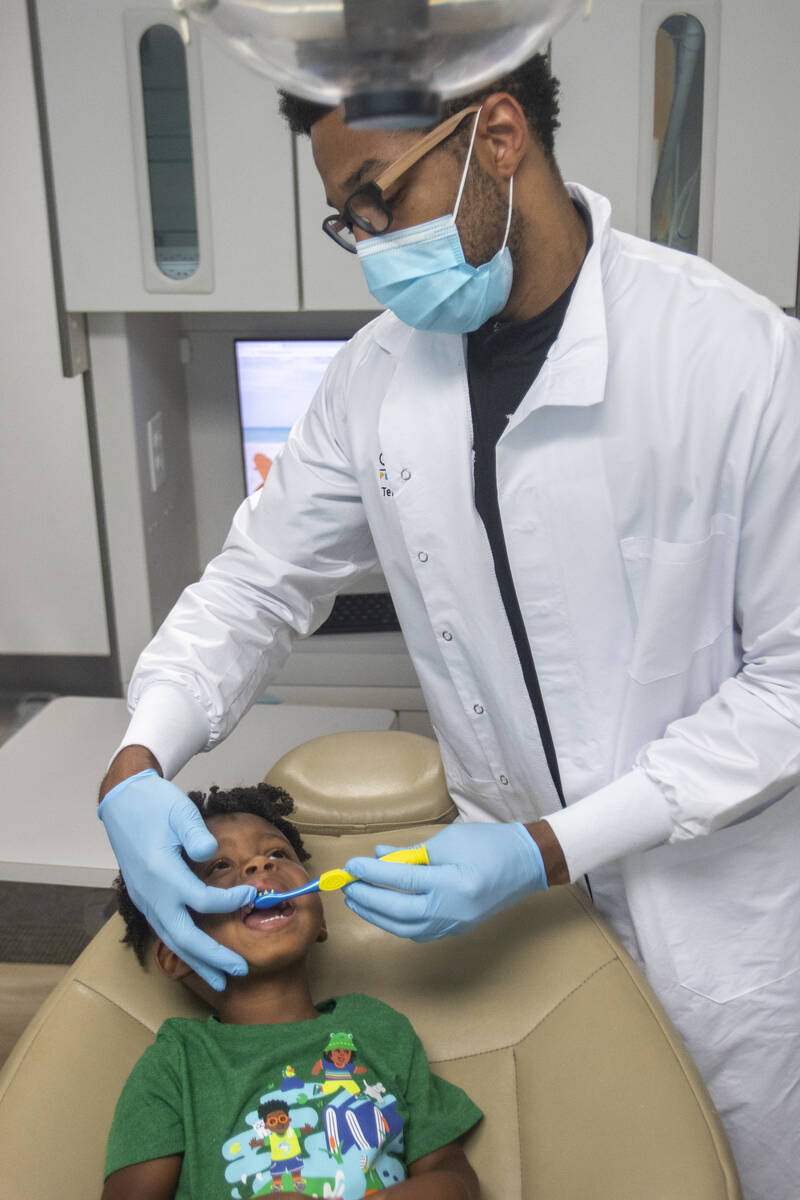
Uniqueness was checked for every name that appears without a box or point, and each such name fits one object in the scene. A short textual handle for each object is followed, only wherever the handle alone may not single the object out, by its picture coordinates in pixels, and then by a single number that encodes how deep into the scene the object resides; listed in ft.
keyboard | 7.71
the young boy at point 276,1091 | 3.43
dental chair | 3.33
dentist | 3.49
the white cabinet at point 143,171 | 5.71
